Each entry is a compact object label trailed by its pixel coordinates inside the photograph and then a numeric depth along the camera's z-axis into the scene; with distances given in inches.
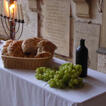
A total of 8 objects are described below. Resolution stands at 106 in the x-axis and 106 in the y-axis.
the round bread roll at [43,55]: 89.3
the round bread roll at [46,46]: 90.8
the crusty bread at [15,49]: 90.7
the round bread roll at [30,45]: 90.9
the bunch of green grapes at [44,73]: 80.2
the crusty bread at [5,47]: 94.1
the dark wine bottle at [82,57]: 81.4
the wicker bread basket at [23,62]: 88.4
